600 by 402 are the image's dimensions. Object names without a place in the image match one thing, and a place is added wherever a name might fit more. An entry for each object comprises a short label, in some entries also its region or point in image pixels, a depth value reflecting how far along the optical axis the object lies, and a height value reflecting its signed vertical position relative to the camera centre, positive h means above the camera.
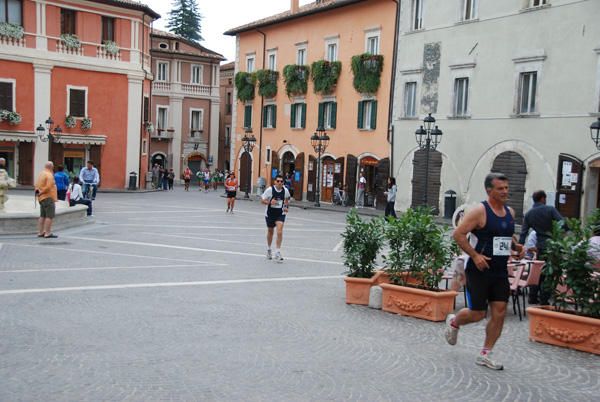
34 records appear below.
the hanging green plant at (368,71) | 32.44 +4.86
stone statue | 17.09 -1.03
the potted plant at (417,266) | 8.18 -1.38
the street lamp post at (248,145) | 38.74 +0.87
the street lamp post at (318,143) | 32.81 +1.06
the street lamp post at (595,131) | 19.98 +1.47
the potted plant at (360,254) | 9.07 -1.34
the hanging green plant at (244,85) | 43.31 +5.12
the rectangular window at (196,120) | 58.12 +3.33
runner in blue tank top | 6.14 -0.83
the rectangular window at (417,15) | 29.97 +7.32
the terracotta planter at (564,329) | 6.87 -1.79
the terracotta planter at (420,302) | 8.10 -1.81
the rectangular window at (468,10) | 26.90 +6.91
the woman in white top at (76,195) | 20.23 -1.48
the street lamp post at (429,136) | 25.03 +1.33
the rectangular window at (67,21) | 37.59 +7.80
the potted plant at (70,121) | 38.19 +1.75
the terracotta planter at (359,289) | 9.05 -1.85
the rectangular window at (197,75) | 57.78 +7.51
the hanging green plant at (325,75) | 35.38 +5.01
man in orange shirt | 14.79 -1.20
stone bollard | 8.78 -1.89
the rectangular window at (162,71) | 56.69 +7.52
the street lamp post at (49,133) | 36.43 +0.91
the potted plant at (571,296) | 6.96 -1.41
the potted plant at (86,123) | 38.78 +1.70
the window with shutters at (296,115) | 38.88 +2.83
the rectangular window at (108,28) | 39.34 +7.81
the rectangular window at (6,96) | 36.25 +2.97
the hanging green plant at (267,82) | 40.94 +5.10
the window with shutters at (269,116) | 41.34 +2.90
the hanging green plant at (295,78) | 37.97 +5.06
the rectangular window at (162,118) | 56.97 +3.28
